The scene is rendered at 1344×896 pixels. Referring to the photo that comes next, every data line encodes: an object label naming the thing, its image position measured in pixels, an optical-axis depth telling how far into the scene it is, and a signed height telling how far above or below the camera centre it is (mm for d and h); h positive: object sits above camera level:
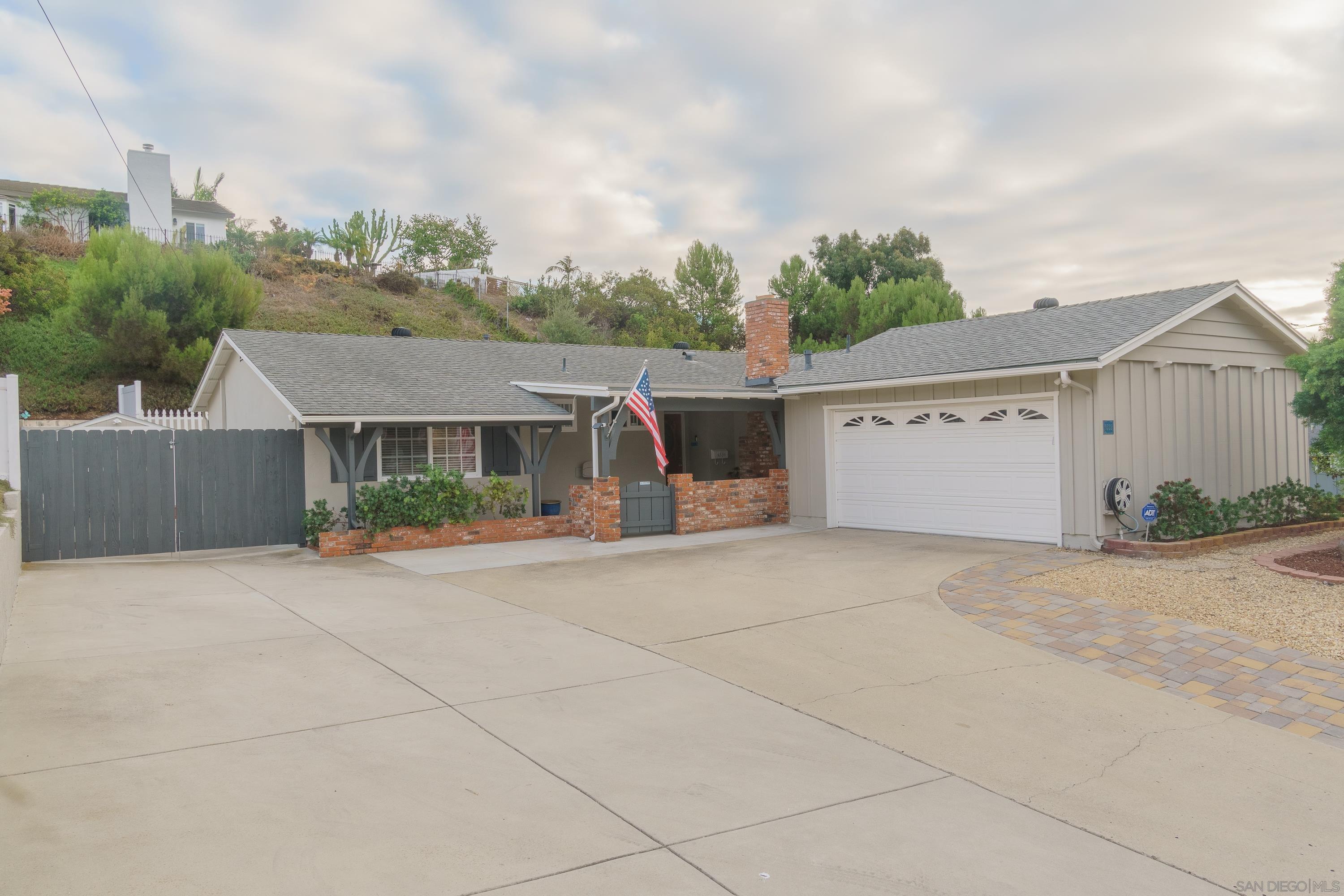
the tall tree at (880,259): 41250 +8998
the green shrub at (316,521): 12977 -1134
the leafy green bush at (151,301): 25172 +4713
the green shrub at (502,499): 14211 -937
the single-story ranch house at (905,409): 11641 +499
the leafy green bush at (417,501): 12812 -859
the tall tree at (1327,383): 9500 +504
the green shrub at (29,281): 27234 +5985
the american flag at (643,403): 13047 +623
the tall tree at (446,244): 48469 +12237
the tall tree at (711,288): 42688 +7987
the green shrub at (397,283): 43156 +8643
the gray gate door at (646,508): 14320 -1171
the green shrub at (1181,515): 11250 -1170
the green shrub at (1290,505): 12406 -1212
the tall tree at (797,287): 38750 +7155
